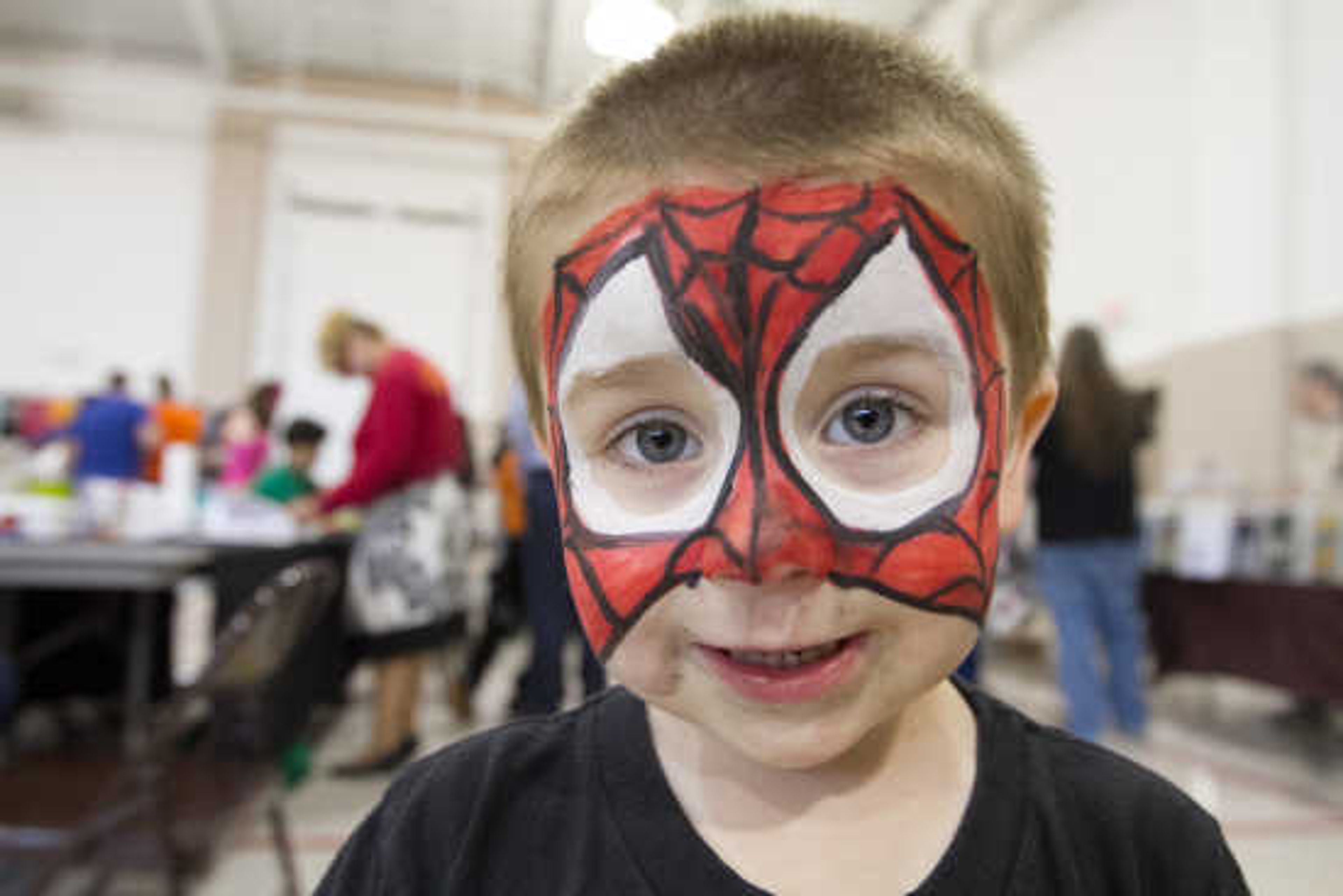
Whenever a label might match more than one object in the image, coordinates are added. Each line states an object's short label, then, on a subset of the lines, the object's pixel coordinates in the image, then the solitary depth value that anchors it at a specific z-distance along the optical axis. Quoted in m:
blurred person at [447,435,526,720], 2.52
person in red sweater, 2.10
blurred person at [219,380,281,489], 3.32
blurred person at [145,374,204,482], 2.81
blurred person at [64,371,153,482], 2.65
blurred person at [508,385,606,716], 1.60
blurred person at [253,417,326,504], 2.65
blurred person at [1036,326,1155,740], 2.35
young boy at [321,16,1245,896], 0.47
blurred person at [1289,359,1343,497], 3.00
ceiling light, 3.55
